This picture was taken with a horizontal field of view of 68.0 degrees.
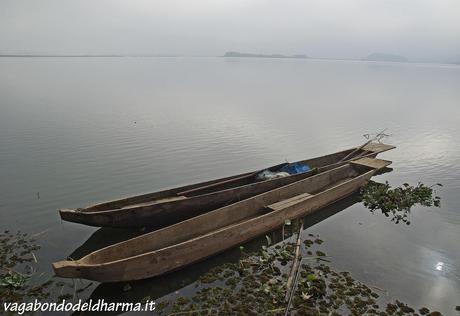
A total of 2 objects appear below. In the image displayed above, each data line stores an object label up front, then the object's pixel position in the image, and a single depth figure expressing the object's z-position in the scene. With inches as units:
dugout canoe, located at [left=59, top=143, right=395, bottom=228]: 294.8
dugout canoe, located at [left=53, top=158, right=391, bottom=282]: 229.3
